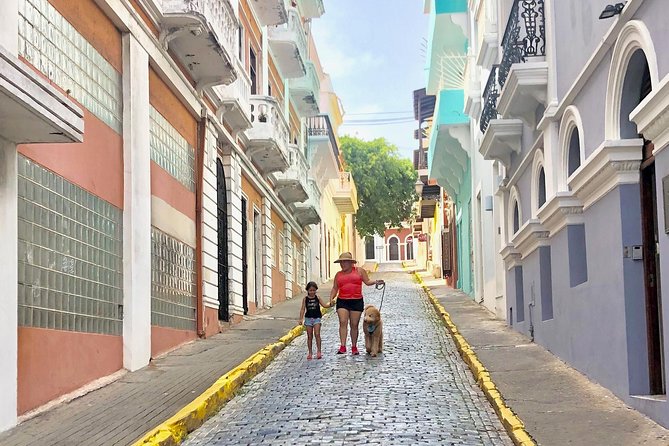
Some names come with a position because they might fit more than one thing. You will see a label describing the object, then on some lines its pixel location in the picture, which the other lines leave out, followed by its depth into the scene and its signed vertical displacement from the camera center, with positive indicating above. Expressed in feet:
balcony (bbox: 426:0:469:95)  73.67 +22.44
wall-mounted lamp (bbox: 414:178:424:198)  113.46 +13.63
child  41.29 -0.88
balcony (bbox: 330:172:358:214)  139.74 +16.75
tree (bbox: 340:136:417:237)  169.58 +21.58
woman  41.39 +0.14
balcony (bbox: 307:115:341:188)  104.27 +17.90
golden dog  40.44 -1.54
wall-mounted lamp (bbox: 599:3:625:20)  25.54 +8.08
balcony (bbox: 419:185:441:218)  125.18 +14.21
